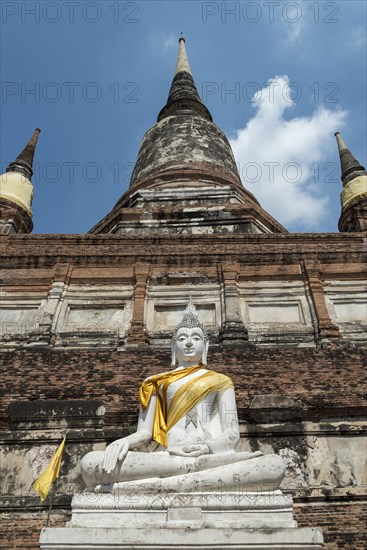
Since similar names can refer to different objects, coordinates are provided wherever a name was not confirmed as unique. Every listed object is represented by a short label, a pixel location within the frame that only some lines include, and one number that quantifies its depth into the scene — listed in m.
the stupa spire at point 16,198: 14.47
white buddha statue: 4.15
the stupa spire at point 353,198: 14.66
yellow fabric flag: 4.71
